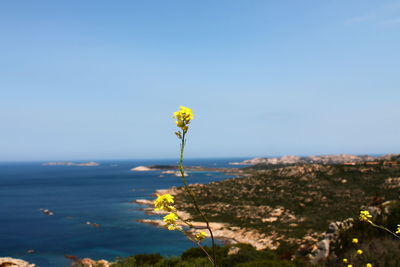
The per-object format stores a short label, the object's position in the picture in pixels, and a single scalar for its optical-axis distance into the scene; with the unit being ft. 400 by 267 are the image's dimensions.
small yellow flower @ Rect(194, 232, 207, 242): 10.79
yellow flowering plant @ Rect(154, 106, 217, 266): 9.33
